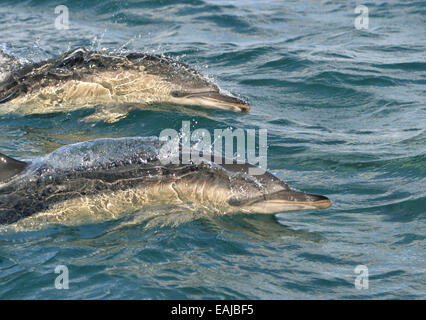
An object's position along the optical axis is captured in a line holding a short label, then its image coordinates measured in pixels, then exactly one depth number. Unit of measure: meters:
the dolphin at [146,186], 14.77
